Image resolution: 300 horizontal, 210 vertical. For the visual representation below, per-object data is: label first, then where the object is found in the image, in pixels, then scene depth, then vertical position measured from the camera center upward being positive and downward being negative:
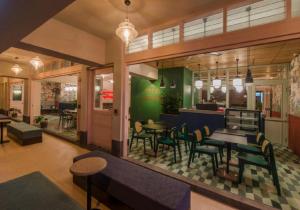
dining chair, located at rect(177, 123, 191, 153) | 4.19 -0.83
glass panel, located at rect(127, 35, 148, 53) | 3.58 +1.46
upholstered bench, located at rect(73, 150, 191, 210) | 1.58 -0.98
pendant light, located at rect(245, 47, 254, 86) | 4.70 +0.84
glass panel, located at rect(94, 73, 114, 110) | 4.62 +0.35
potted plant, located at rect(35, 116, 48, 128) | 6.48 -0.78
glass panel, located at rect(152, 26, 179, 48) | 3.23 +1.53
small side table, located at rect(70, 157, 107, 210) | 1.59 -0.71
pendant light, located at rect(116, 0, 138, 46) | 2.21 +1.09
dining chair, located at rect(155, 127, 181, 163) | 3.64 -0.87
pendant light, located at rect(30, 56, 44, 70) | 4.51 +1.28
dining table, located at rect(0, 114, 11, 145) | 4.42 -0.65
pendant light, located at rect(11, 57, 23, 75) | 5.80 +1.36
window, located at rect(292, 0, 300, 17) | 2.01 +1.32
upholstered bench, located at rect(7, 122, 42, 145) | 4.53 -0.96
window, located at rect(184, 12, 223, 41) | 2.74 +1.50
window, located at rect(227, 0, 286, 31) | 2.20 +1.44
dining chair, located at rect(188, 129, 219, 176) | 3.04 -0.92
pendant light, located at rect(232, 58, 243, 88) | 5.15 +0.84
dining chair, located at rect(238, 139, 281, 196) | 2.44 -0.96
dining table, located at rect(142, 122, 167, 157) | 3.94 -0.62
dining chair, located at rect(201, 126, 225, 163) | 3.46 -0.87
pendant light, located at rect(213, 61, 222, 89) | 5.55 +0.87
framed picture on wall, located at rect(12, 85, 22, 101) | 10.62 +0.75
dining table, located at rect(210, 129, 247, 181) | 2.83 -0.65
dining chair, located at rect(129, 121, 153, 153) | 4.16 -0.71
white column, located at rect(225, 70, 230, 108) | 6.36 +0.70
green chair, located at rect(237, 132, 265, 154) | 3.16 -0.93
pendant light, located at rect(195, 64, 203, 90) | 6.04 +0.86
